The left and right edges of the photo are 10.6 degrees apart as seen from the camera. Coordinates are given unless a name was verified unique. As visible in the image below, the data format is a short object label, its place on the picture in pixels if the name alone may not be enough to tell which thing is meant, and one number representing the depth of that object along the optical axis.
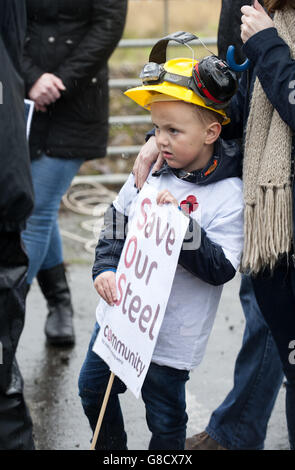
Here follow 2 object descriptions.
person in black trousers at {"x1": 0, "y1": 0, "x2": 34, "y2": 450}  4.79
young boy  5.17
